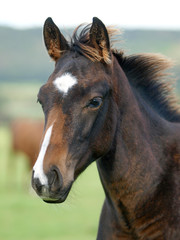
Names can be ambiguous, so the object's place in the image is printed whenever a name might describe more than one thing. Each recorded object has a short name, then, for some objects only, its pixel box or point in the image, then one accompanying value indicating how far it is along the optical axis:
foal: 7.98
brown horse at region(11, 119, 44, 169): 39.00
